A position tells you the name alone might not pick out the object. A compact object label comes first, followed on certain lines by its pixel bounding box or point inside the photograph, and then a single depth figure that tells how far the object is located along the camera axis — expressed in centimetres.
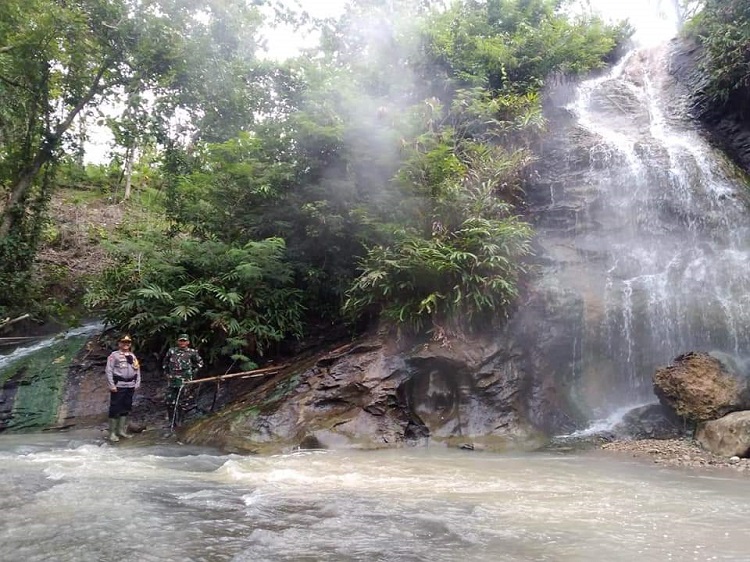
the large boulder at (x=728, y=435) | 734
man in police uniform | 969
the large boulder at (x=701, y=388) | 848
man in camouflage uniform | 1070
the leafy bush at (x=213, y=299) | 1182
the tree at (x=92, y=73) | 1392
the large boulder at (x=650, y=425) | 892
